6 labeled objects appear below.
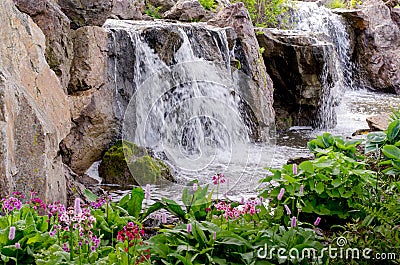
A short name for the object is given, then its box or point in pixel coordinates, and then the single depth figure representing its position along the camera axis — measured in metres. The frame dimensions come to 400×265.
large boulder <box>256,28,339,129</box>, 10.16
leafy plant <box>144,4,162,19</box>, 10.70
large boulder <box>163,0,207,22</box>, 10.01
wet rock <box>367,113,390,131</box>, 7.72
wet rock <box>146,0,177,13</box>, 11.39
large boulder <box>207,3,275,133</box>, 9.05
